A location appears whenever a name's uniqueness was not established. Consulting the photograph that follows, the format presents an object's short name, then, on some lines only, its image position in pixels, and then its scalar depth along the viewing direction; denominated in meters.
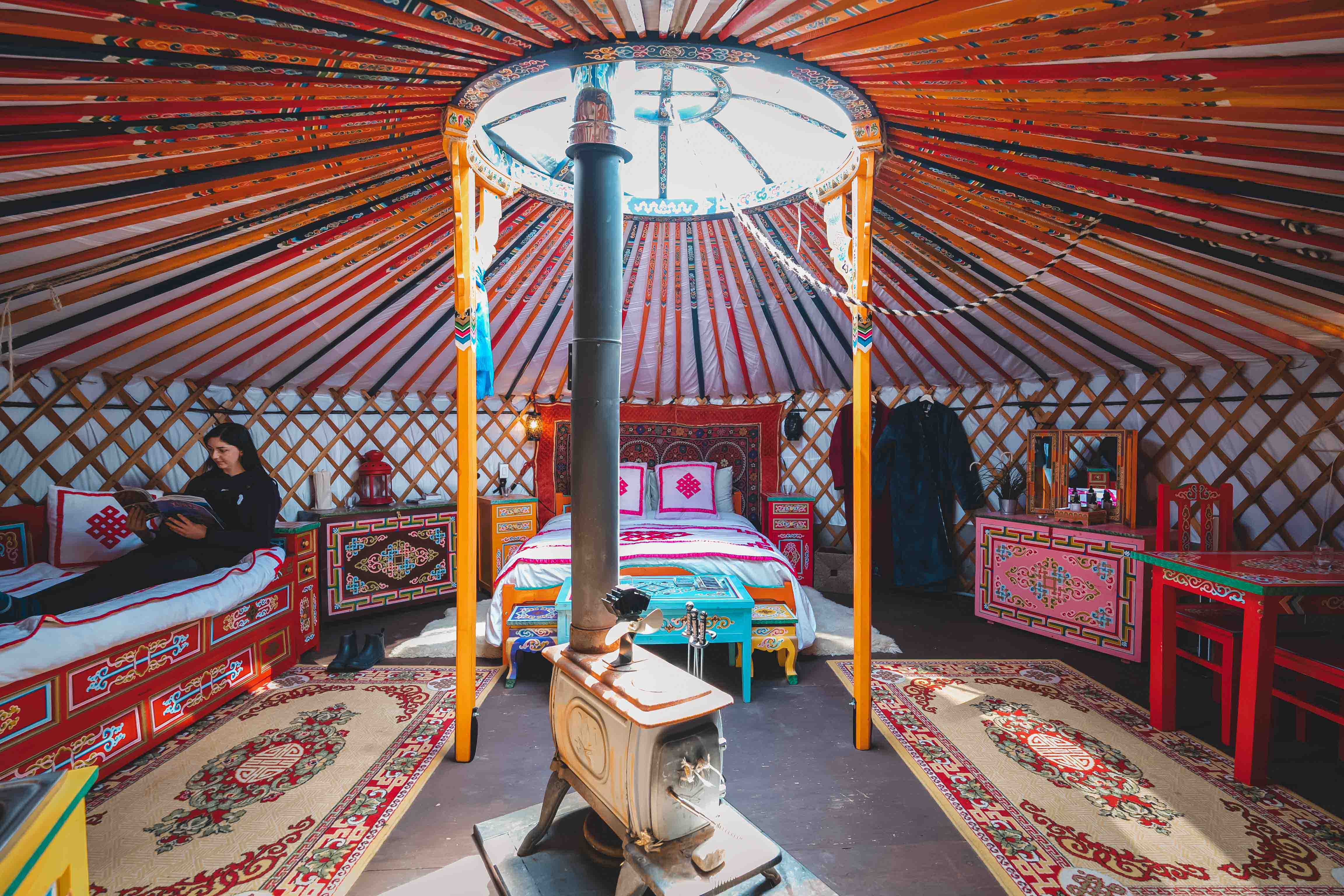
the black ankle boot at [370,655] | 3.08
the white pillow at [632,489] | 4.75
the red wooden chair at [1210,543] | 2.29
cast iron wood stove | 1.28
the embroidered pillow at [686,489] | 4.91
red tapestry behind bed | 5.19
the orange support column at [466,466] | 2.19
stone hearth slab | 1.47
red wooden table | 1.96
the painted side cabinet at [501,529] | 4.42
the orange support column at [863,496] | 2.26
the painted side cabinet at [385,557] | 3.83
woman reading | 2.32
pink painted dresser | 3.19
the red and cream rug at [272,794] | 1.65
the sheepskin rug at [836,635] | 3.38
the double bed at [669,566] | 3.12
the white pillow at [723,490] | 5.01
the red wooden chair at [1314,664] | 1.90
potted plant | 4.00
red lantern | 4.23
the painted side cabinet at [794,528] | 4.72
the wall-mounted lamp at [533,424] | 4.98
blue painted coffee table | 2.76
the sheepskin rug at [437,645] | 3.30
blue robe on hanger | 4.41
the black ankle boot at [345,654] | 3.07
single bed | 1.84
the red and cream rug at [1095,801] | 1.65
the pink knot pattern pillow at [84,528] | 2.74
